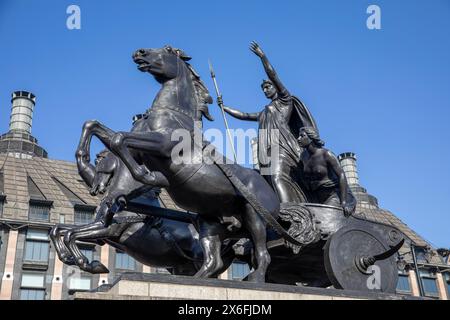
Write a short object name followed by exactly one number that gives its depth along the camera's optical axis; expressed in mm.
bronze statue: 8703
